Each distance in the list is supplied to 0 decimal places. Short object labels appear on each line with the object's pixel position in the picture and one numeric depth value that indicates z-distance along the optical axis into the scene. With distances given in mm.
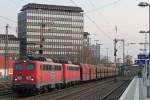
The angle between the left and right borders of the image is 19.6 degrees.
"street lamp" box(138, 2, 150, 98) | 29688
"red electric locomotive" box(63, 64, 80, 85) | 51250
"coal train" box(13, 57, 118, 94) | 36719
